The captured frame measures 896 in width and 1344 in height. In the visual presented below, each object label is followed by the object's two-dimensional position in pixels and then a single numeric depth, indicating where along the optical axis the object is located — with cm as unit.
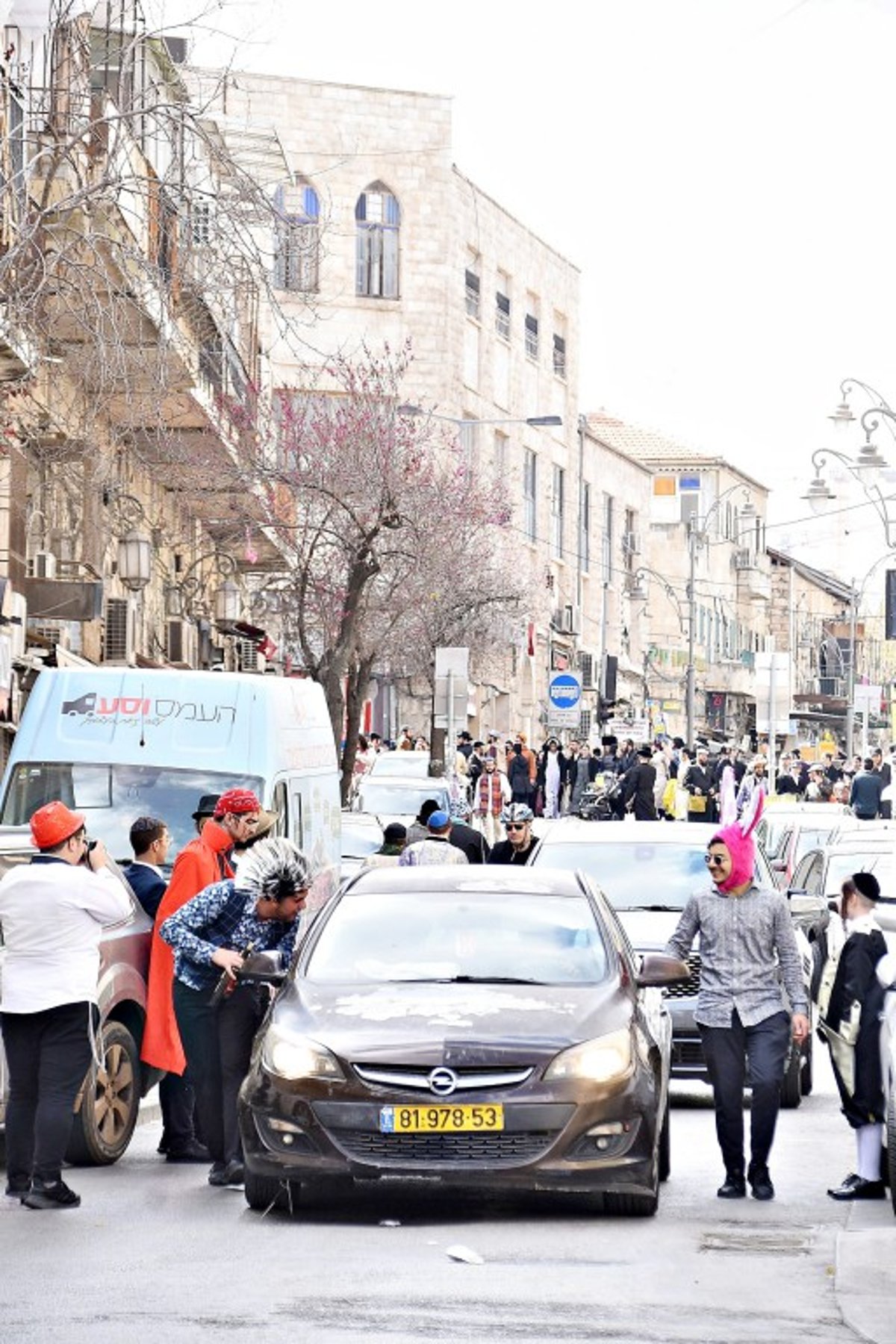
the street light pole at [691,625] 7419
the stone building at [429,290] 7406
